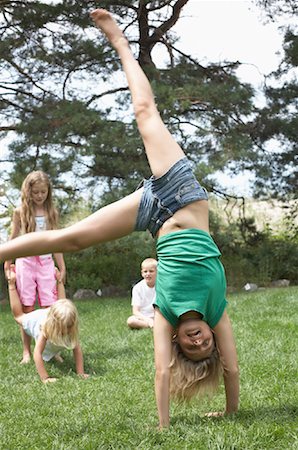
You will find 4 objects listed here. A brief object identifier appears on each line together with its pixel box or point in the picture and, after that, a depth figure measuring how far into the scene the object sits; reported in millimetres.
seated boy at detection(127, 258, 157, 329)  7266
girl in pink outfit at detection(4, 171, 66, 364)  5676
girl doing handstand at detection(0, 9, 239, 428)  3230
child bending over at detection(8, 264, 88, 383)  4840
